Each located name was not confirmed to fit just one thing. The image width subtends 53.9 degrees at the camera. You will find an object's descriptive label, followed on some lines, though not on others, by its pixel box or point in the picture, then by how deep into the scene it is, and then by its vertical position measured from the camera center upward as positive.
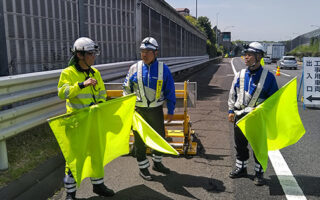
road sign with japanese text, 9.96 -0.88
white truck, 62.16 +0.31
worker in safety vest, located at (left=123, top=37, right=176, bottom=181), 4.53 -0.51
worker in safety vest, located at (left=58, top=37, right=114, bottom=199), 3.56 -0.34
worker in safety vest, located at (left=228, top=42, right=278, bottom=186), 4.40 -0.53
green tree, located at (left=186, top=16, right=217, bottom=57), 83.25 +7.02
